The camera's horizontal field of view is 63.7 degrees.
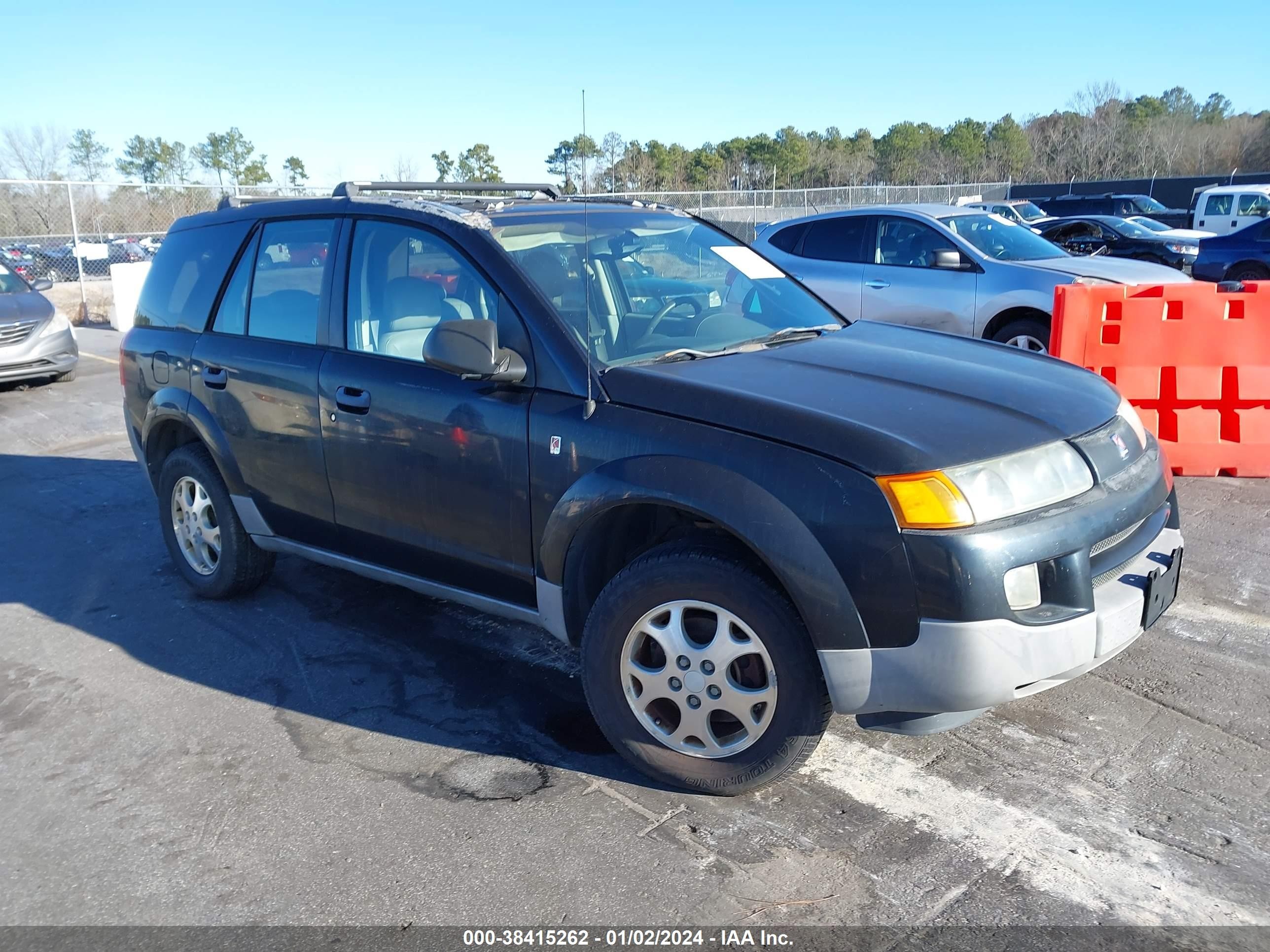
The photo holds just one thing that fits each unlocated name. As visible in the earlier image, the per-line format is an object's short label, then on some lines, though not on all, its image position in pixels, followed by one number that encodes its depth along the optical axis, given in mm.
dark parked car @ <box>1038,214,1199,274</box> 18062
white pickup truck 23172
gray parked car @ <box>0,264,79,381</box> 10945
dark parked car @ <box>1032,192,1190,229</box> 25328
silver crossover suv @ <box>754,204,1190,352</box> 8367
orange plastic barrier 6258
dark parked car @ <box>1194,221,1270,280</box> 15961
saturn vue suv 2785
